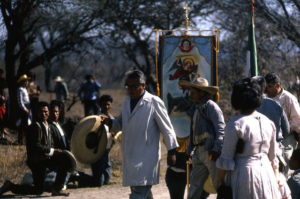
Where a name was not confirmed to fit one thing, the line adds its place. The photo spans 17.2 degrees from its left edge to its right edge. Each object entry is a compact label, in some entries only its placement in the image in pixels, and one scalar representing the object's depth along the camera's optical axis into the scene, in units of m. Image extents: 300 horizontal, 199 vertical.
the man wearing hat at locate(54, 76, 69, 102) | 35.34
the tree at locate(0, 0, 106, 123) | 25.63
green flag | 17.80
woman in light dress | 8.27
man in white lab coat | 10.90
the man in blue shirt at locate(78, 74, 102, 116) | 30.86
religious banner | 14.90
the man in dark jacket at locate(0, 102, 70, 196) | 14.26
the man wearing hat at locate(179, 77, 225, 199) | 11.04
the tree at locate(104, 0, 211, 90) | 30.29
